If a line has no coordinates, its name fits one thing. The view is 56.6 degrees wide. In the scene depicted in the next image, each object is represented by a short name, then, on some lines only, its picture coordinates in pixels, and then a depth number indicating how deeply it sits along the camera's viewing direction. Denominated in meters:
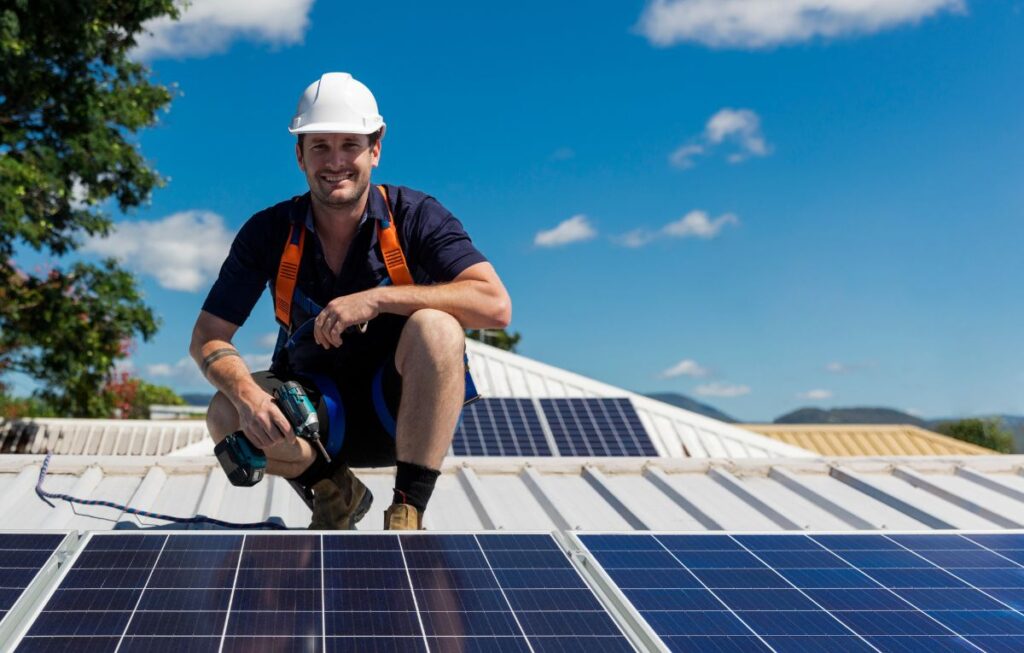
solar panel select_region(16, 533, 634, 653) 3.27
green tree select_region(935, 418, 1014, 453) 40.12
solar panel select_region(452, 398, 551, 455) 13.64
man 4.85
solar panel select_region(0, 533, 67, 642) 3.46
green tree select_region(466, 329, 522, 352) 46.41
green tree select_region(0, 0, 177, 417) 17.20
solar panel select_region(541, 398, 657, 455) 14.08
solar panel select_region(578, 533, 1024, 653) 3.56
